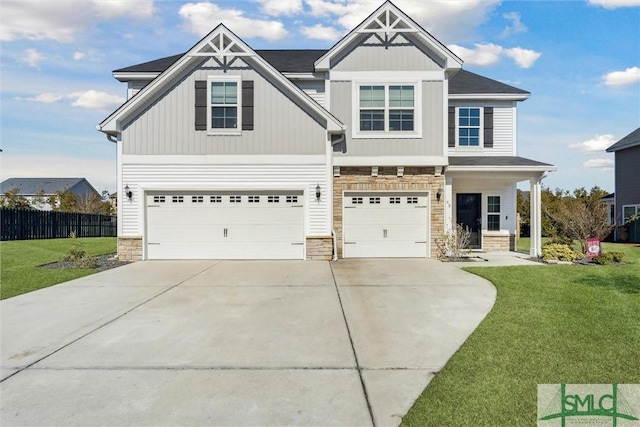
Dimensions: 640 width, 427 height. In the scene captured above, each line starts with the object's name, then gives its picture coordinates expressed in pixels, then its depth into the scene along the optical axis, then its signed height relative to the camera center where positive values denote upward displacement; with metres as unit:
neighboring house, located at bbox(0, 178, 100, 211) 55.34 +4.25
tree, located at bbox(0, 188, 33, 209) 30.77 +1.05
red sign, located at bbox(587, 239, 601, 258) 12.03 -1.01
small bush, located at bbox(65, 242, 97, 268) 11.20 -1.34
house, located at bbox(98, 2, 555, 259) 12.72 +2.03
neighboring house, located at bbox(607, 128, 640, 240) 22.67 +2.31
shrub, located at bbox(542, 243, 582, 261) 12.41 -1.22
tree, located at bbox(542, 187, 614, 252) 13.80 -0.33
